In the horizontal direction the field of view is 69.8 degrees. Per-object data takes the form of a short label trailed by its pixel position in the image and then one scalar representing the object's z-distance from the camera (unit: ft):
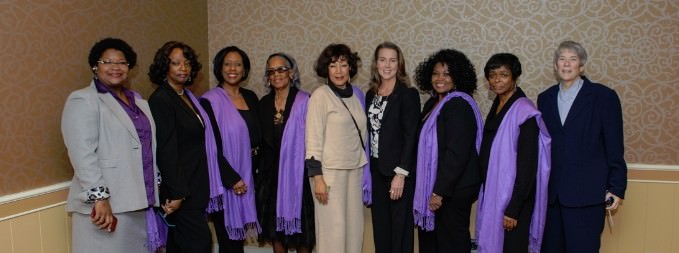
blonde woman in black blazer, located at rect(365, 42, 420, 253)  8.57
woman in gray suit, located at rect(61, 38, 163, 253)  6.65
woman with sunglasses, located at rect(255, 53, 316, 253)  9.34
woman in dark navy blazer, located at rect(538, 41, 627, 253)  7.78
